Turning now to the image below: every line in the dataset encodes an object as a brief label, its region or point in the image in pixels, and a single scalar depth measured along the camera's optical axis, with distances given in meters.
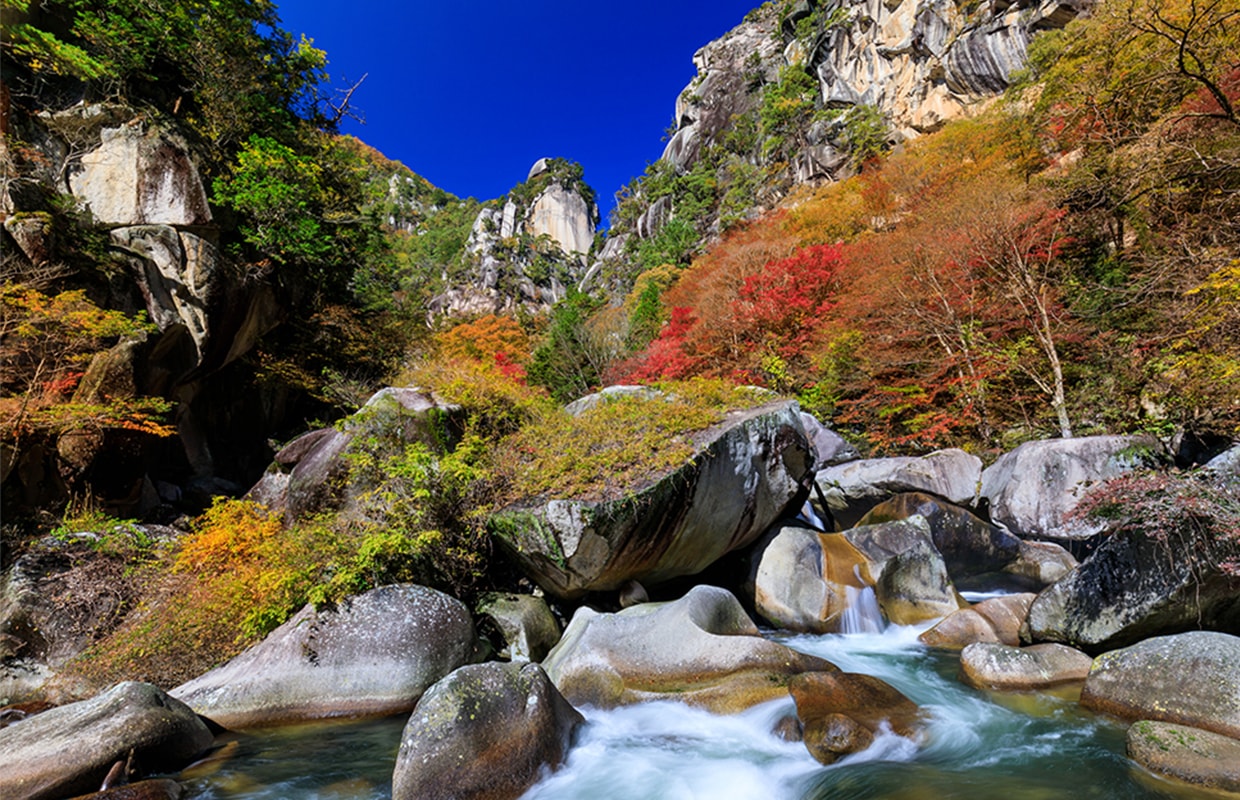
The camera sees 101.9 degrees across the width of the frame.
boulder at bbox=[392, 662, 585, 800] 3.60
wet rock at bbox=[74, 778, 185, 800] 3.53
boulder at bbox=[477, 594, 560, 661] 6.40
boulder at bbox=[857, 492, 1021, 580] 8.53
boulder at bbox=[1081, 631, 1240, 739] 3.84
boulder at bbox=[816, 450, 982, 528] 9.73
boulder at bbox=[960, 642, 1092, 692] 5.11
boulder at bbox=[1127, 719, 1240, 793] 3.28
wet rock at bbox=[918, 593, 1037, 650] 6.38
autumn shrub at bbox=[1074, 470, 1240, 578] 4.50
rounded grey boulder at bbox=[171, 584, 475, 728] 5.24
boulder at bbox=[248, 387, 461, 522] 8.37
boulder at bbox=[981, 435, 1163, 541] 8.01
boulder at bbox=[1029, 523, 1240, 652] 4.85
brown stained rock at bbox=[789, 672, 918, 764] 4.01
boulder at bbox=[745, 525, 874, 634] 7.23
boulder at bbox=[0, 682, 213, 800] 3.69
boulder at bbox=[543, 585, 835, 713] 4.92
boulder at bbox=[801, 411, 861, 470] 12.15
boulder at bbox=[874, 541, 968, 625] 7.26
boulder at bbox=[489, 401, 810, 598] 6.36
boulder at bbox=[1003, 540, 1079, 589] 8.15
